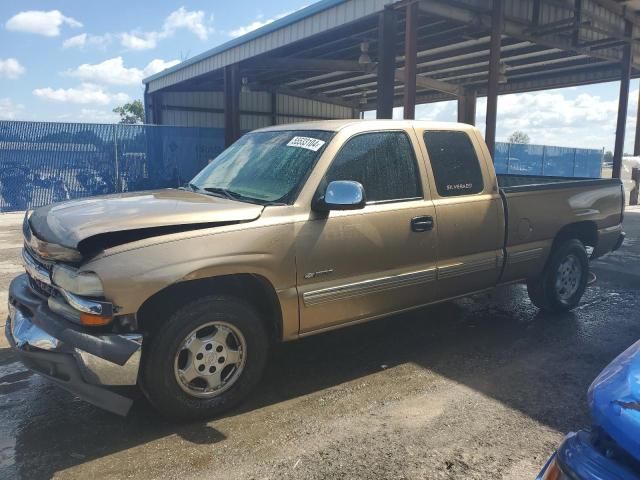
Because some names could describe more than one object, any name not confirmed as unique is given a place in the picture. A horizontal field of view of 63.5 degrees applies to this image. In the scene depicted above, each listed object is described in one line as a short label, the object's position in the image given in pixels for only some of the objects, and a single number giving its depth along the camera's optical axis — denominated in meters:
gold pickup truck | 2.91
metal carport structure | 10.42
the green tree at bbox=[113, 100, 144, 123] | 68.19
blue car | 1.36
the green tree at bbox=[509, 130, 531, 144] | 105.91
